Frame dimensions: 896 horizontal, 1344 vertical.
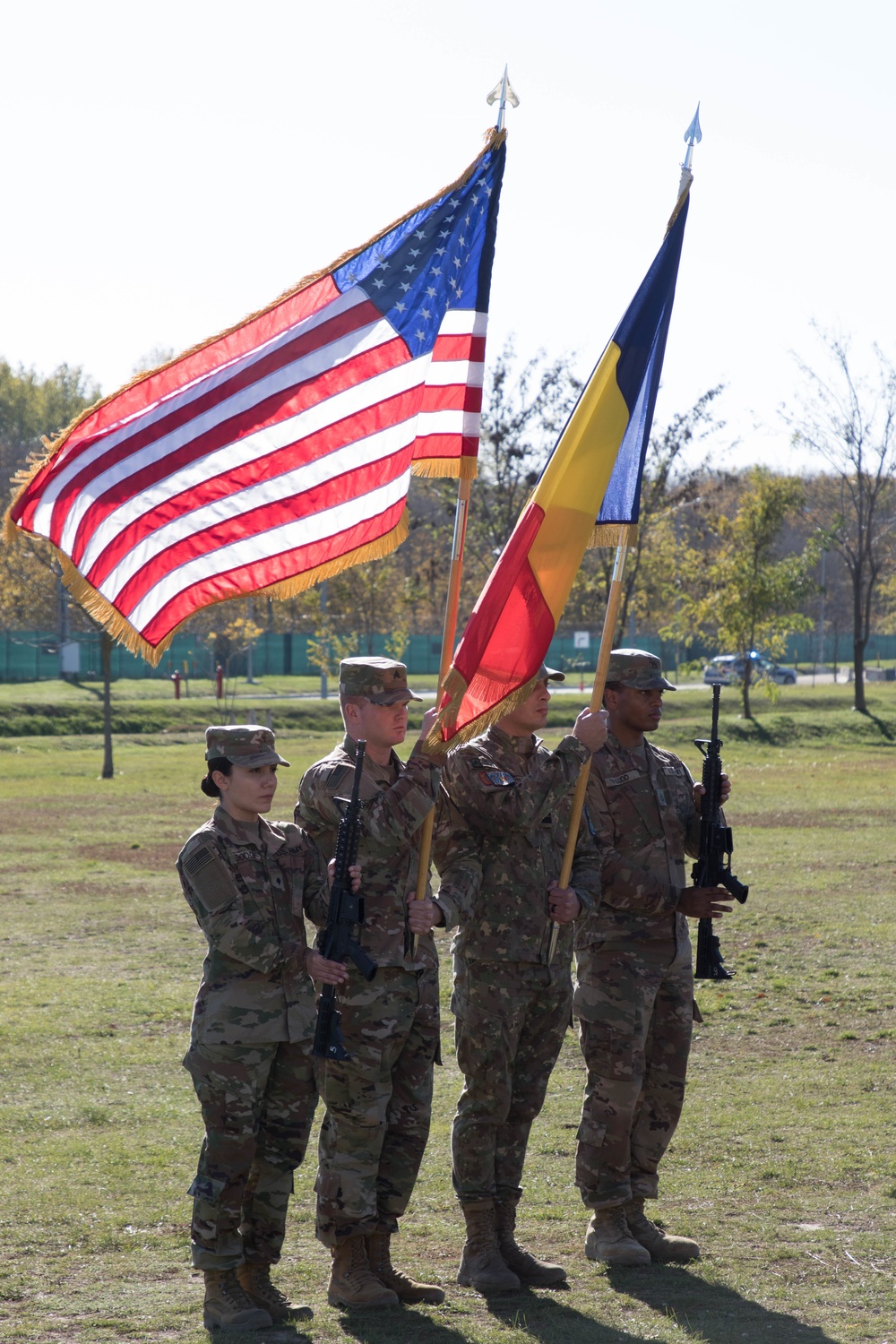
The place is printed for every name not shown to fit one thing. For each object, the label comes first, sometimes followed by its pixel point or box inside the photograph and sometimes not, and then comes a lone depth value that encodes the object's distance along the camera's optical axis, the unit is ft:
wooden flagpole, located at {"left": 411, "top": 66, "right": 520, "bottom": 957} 37.19
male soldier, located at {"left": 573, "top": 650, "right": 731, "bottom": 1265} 40.16
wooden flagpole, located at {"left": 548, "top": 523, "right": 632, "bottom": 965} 38.91
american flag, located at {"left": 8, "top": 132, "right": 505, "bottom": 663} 39.99
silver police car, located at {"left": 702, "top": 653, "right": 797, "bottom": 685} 306.55
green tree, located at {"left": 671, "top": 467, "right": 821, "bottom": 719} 263.90
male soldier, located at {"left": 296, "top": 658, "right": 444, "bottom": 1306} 36.11
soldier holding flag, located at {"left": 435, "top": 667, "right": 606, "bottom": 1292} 38.27
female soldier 34.65
